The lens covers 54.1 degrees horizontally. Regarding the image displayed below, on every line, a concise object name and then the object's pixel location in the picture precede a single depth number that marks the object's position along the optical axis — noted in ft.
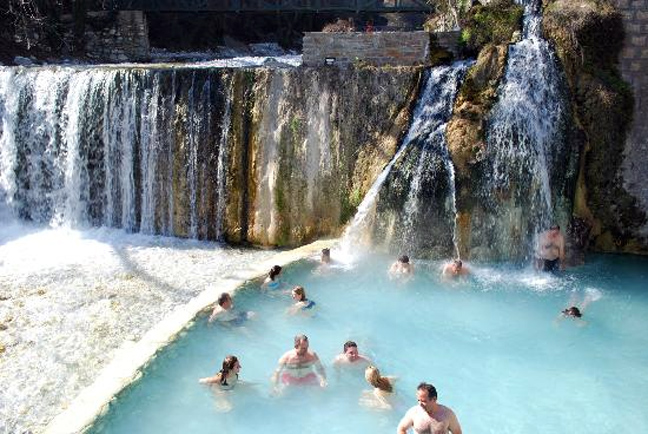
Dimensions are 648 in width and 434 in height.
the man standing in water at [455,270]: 29.94
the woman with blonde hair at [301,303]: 26.32
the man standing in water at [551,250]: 30.68
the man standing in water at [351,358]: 21.68
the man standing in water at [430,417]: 15.70
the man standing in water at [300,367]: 20.93
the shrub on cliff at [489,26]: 35.83
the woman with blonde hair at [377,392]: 20.16
